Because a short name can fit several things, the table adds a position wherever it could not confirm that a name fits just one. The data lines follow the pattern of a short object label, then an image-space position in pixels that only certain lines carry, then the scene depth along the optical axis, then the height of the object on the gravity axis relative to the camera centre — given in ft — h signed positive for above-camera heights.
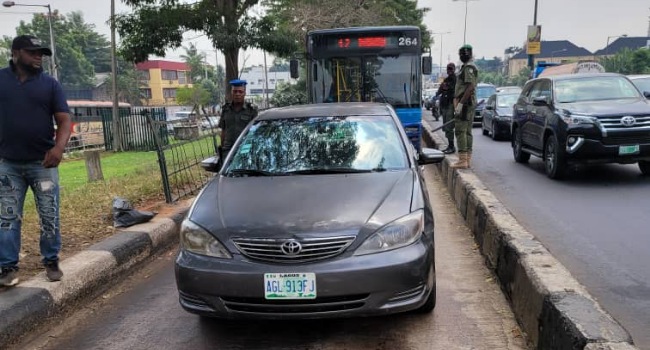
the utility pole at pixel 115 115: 79.10 -3.16
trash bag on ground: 19.90 -4.58
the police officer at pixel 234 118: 23.02 -1.14
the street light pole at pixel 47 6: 83.92 +14.29
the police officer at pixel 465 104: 27.40 -0.84
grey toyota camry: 10.18 -3.08
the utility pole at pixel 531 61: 108.73 +5.19
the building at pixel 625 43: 359.66 +28.83
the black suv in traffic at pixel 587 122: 24.73 -1.74
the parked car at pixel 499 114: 48.14 -2.49
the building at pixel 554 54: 398.09 +24.72
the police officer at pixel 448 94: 38.52 -0.42
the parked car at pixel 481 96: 64.54 -1.14
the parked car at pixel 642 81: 39.75 +0.30
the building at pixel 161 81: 301.55 +6.98
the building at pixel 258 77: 399.75 +10.71
